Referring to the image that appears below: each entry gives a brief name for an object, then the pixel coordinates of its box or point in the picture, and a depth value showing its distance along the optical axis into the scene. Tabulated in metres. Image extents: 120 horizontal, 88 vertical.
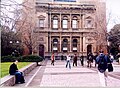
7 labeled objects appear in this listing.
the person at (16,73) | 5.07
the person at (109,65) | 4.35
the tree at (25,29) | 14.46
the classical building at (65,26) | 20.64
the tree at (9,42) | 13.75
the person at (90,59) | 10.30
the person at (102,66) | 4.25
